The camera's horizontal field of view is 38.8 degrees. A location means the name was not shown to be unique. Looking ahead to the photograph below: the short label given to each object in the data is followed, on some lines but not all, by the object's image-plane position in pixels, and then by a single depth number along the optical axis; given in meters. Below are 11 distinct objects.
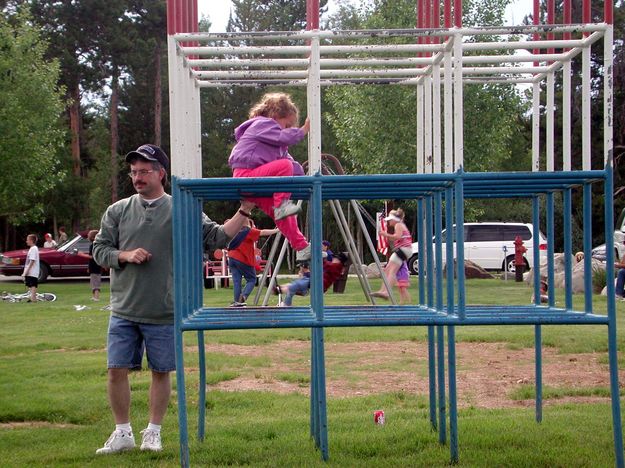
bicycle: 21.19
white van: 31.97
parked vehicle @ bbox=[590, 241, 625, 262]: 24.81
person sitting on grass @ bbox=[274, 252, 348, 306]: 10.56
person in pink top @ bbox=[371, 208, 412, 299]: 15.75
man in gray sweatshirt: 5.35
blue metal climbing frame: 4.62
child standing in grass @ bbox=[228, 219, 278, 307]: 14.88
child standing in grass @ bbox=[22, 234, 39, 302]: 20.73
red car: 30.08
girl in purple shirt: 5.18
